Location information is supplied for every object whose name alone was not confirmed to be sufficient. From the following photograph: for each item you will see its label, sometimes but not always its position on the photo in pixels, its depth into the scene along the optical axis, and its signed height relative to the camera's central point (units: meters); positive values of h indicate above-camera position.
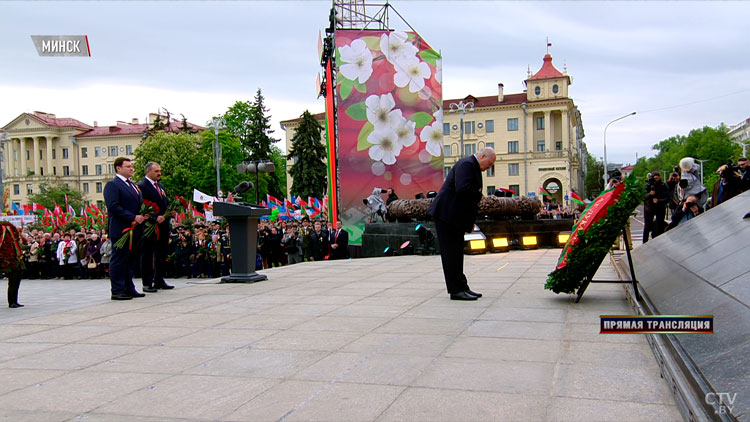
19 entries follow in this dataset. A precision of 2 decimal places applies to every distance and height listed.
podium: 9.58 -0.44
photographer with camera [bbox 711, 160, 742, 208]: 10.80 +0.27
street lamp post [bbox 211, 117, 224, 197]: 38.82 +4.10
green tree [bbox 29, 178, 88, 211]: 76.25 +2.21
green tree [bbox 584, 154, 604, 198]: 132.60 +5.76
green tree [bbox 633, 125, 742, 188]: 90.69 +7.54
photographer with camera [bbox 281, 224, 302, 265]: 16.92 -1.13
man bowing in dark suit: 6.94 -0.12
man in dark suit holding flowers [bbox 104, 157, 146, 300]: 8.10 -0.14
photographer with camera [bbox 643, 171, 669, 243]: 12.03 -0.15
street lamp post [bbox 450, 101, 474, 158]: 79.94 +13.19
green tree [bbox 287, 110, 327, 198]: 59.03 +4.61
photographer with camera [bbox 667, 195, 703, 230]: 10.94 -0.28
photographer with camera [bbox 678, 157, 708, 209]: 10.92 +0.23
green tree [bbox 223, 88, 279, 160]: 62.06 +8.80
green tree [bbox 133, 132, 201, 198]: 58.12 +5.18
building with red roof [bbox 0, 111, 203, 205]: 103.88 +10.76
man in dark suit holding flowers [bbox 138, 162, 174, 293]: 8.75 -0.42
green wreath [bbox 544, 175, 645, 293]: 6.09 -0.37
